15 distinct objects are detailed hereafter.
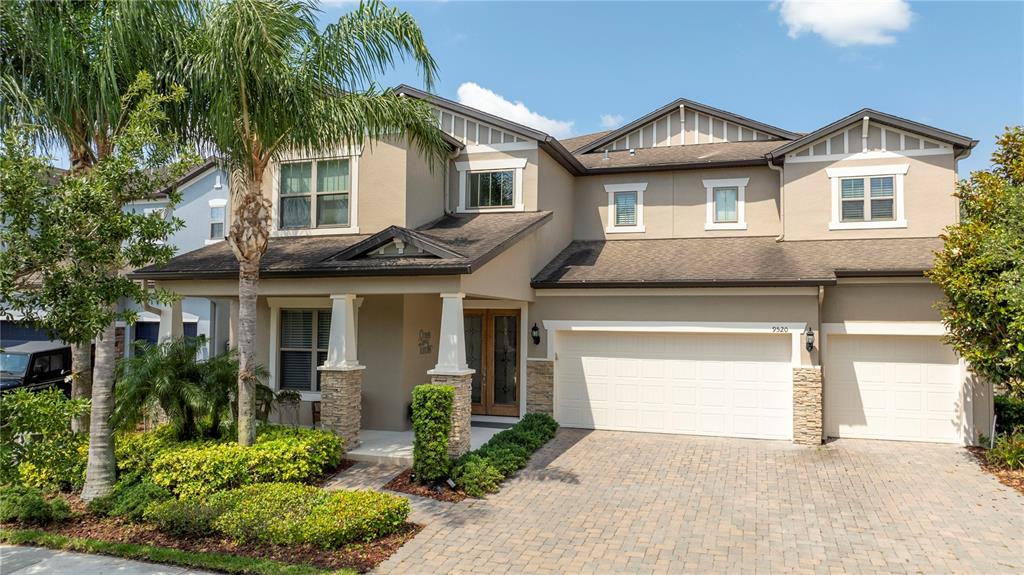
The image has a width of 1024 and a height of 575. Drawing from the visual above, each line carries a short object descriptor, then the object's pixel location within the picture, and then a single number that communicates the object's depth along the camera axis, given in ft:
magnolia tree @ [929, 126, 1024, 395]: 34.24
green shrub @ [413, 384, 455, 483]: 31.17
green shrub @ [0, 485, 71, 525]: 27.91
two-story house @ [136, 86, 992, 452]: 40.11
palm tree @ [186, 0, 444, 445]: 28.91
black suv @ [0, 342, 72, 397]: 56.13
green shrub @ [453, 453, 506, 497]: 30.63
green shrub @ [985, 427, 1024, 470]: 34.96
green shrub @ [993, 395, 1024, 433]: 41.73
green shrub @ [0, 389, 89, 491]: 19.22
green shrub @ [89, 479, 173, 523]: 28.09
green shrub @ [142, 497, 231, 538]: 25.80
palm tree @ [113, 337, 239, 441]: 32.55
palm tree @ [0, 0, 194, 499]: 27.78
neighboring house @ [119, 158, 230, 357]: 66.59
